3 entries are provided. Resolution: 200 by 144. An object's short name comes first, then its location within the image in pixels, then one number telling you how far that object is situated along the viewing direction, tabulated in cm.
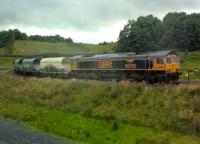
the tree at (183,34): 10288
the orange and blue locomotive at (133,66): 5581
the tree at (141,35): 10281
